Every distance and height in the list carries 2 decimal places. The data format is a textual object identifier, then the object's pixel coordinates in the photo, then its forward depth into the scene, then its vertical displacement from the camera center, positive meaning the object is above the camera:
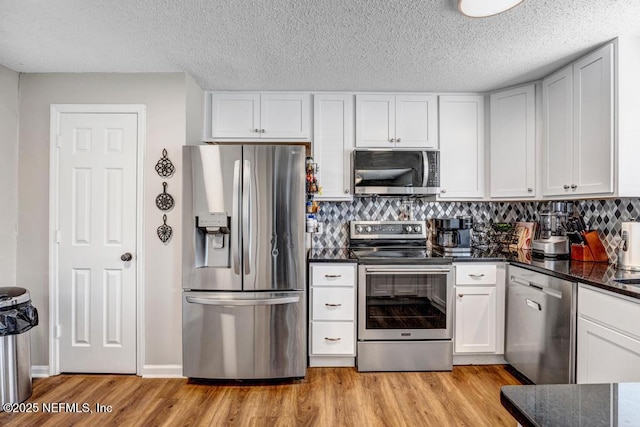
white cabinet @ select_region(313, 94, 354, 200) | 3.02 +0.66
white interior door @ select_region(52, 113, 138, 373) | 2.61 -0.24
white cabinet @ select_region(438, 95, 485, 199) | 3.05 +0.61
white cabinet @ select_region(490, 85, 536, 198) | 2.80 +0.63
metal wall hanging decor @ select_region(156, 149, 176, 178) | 2.60 +0.37
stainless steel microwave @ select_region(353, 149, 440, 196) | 2.93 +0.38
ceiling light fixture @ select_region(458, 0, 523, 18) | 1.61 +1.04
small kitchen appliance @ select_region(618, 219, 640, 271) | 2.04 -0.19
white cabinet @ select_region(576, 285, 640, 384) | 1.58 -0.63
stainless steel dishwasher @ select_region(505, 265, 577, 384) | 2.00 -0.75
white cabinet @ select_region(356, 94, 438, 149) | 3.03 +0.86
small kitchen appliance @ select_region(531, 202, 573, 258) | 2.60 -0.15
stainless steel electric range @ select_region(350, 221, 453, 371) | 2.64 -0.78
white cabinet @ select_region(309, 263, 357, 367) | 2.67 -0.77
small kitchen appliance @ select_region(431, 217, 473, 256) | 2.96 -0.19
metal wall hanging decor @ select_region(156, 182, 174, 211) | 2.59 +0.10
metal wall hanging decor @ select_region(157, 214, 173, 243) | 2.59 -0.15
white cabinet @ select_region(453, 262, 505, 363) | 2.70 -0.76
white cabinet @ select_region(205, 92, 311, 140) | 3.01 +0.91
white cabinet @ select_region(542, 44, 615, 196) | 2.10 +0.62
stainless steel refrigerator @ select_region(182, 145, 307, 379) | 2.42 -0.33
